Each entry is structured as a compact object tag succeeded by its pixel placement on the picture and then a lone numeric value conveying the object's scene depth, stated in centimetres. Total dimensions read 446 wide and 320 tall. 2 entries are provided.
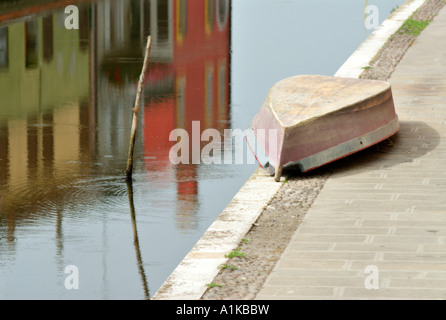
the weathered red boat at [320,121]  1236
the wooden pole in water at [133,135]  1361
